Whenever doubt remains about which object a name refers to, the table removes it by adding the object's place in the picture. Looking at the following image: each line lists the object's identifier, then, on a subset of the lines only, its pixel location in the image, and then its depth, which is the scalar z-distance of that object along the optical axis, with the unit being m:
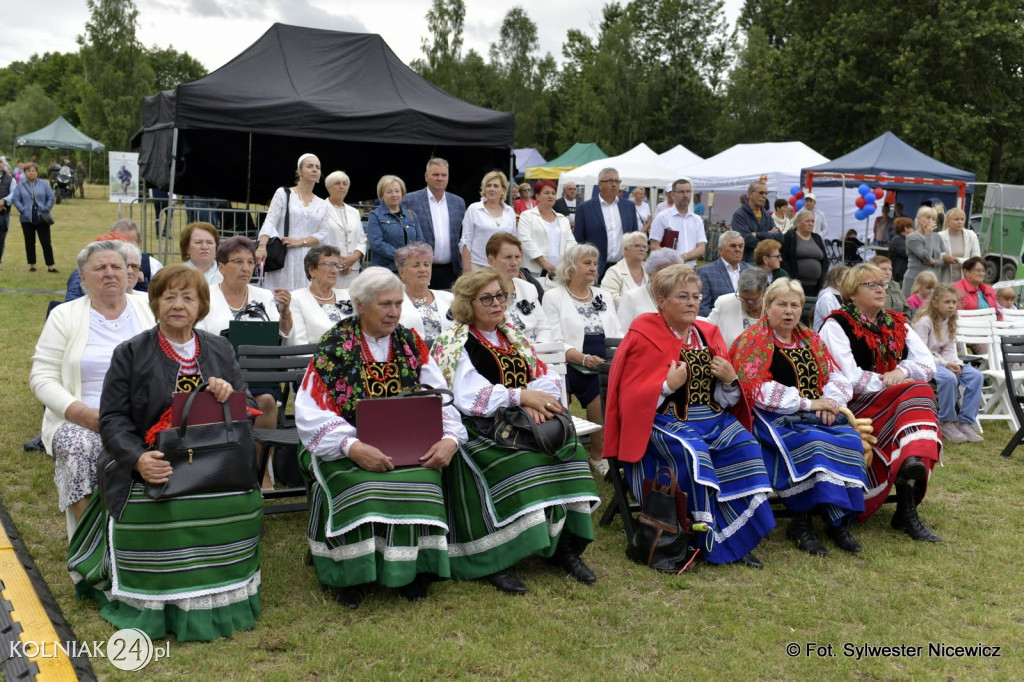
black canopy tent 8.64
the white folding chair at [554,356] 5.65
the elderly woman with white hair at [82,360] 3.96
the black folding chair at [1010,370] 6.73
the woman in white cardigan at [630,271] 6.62
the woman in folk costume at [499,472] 4.11
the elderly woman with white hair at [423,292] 5.64
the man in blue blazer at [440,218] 7.41
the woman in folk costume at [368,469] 3.77
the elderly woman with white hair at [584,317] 6.02
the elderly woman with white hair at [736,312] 6.12
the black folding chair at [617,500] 4.66
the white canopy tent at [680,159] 24.41
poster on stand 22.92
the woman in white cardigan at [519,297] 5.69
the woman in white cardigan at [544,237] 7.53
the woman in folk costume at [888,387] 4.95
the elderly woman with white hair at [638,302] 6.27
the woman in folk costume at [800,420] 4.72
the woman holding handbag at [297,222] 7.16
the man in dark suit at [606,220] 8.26
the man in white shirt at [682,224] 8.92
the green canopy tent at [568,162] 27.45
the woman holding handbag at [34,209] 13.68
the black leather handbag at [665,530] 4.39
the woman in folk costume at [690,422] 4.47
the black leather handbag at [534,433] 4.15
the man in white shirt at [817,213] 13.29
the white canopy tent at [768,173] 20.39
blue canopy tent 16.53
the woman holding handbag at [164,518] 3.43
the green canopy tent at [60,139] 35.16
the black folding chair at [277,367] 4.77
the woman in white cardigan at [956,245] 10.24
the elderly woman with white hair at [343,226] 7.29
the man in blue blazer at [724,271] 7.01
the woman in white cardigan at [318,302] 5.39
